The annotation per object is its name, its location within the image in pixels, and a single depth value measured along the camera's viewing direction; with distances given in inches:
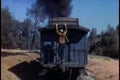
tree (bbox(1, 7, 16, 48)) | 1883.4
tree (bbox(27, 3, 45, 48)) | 2445.0
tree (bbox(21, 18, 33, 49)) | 2603.3
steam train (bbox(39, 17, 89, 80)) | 908.6
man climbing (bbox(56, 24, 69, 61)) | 901.2
